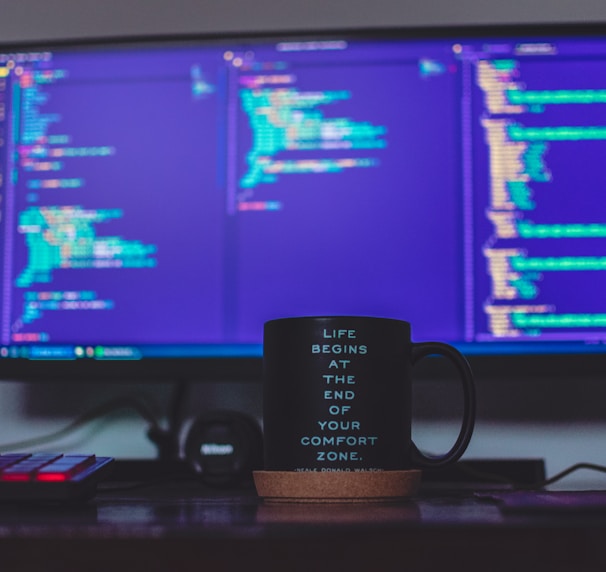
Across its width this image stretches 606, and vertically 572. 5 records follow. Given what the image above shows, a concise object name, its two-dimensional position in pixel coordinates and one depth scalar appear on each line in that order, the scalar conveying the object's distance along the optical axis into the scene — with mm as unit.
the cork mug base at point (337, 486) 483
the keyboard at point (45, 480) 474
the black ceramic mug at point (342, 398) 490
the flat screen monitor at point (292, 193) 744
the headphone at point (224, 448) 691
